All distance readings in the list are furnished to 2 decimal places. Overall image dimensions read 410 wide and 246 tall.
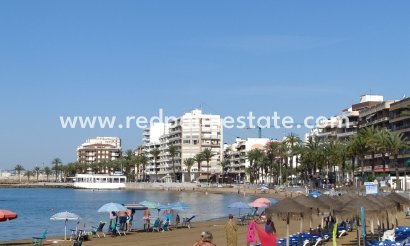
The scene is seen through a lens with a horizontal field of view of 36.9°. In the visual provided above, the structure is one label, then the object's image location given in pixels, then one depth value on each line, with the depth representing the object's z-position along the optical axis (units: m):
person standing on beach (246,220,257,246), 22.23
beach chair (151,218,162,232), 39.56
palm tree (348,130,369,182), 88.81
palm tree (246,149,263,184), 164.12
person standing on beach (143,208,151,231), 40.03
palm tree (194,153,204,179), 177.50
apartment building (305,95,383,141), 127.62
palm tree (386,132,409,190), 82.31
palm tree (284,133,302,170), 135.49
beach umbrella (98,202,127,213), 35.42
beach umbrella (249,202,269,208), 43.87
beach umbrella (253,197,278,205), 44.34
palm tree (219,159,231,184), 192.38
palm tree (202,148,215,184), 177.75
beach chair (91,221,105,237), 36.27
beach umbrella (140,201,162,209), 40.12
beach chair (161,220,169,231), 40.19
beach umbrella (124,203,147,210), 39.50
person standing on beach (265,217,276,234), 20.64
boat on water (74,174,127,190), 192.00
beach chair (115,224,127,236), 37.44
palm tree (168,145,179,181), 185.50
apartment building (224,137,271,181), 190.15
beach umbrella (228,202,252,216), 46.35
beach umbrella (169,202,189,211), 41.72
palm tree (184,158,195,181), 181.88
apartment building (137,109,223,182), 190.38
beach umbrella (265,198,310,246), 22.34
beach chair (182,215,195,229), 43.18
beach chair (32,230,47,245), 32.09
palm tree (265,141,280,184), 154.75
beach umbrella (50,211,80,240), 34.34
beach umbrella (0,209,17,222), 30.17
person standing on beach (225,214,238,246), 19.00
